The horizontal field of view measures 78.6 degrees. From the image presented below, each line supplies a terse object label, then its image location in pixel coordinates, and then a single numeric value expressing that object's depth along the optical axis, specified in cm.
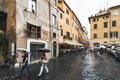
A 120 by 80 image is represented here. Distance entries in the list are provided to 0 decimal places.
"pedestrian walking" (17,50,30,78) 462
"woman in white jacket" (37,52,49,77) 504
